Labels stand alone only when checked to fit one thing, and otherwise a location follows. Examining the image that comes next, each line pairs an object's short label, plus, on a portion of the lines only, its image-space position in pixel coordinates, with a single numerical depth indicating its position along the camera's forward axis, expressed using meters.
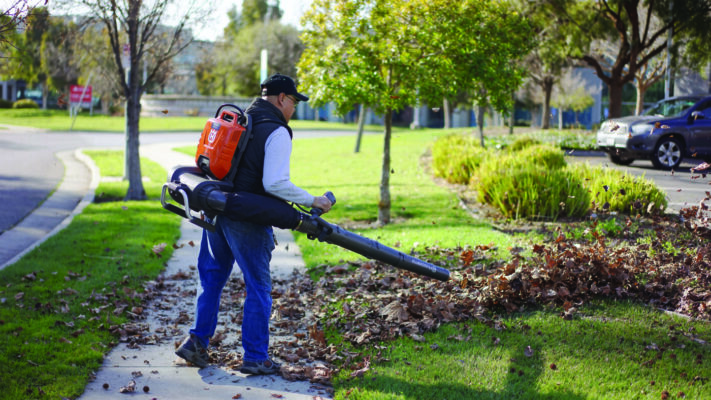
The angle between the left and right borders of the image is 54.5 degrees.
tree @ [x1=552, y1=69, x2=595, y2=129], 50.62
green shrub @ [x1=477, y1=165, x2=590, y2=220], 9.70
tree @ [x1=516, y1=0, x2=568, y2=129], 23.23
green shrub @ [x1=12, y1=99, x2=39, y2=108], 59.44
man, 4.55
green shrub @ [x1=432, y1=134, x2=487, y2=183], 14.83
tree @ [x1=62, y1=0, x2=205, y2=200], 11.99
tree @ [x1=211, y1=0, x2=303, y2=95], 58.56
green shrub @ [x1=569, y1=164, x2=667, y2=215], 9.08
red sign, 28.75
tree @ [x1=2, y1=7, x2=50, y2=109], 47.94
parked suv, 14.94
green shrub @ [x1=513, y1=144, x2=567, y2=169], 13.15
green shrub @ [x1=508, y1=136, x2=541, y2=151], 17.31
